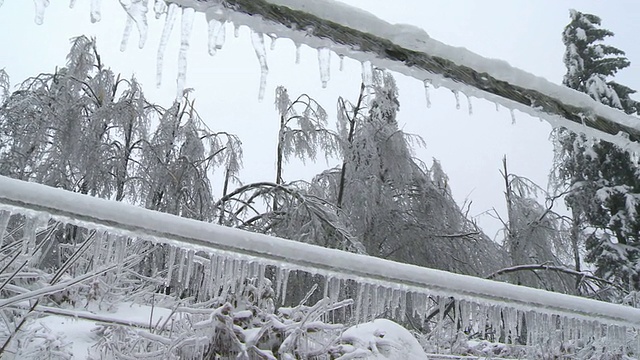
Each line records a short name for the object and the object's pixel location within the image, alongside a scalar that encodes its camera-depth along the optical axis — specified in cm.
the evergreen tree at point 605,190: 902
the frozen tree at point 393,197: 502
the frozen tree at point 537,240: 516
